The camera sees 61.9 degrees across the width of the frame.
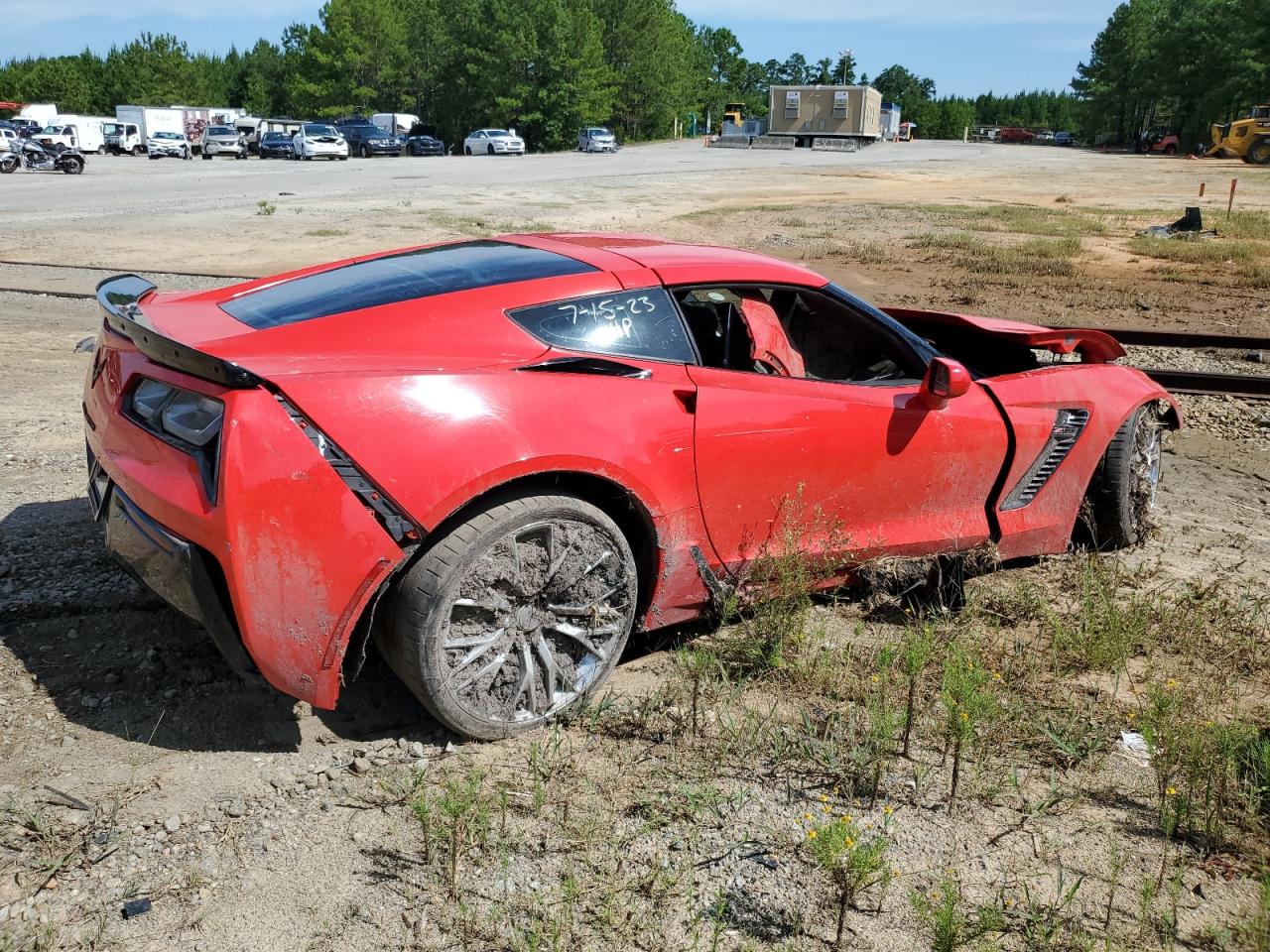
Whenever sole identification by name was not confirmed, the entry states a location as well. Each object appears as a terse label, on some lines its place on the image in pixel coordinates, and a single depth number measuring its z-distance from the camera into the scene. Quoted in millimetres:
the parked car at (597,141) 60688
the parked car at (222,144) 55156
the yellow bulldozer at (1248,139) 49688
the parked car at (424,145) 59125
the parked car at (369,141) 54906
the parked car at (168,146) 55688
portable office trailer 69125
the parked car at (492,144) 57250
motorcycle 36844
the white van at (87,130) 61619
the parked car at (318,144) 50500
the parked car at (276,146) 53344
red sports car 2939
